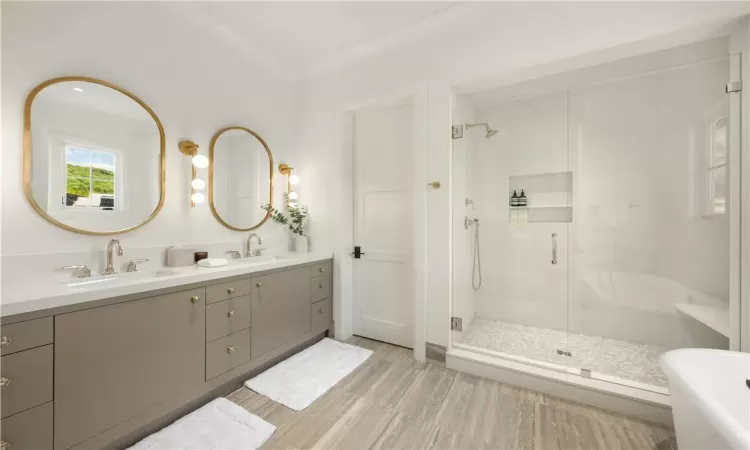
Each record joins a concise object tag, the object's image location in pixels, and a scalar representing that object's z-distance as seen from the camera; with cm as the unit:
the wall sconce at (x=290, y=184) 308
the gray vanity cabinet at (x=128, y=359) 116
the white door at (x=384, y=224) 276
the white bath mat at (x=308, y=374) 194
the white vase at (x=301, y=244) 302
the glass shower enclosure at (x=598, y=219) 208
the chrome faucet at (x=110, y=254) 181
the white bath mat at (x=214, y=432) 149
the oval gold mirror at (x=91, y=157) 161
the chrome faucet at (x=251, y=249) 272
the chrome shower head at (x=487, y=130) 277
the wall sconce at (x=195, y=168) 226
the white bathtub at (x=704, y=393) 104
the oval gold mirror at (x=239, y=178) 249
